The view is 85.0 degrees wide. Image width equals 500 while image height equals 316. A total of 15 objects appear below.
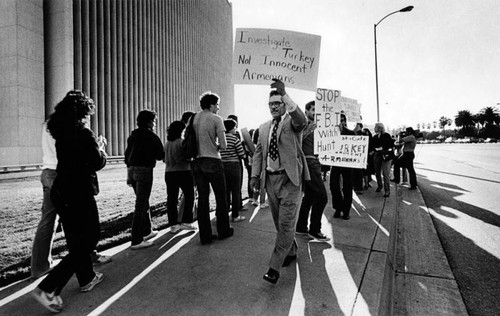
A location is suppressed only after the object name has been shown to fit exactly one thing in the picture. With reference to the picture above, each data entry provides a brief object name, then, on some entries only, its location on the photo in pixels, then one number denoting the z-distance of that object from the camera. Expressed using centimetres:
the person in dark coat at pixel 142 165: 367
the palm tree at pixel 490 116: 9081
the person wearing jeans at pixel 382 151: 757
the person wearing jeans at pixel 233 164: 484
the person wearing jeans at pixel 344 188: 514
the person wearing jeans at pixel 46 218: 278
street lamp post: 1388
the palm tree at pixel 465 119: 9938
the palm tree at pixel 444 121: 12988
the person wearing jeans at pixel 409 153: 865
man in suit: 272
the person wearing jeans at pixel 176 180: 436
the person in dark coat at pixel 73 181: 241
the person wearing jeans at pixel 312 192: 402
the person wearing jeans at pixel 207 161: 374
